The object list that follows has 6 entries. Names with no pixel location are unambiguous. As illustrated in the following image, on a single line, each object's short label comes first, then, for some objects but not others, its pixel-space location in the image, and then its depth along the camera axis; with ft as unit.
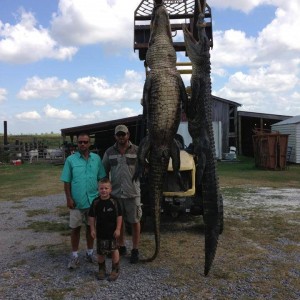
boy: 16.26
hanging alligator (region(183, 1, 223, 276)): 11.32
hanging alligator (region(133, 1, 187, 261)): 11.43
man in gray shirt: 18.40
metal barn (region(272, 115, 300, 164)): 76.84
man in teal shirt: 17.61
